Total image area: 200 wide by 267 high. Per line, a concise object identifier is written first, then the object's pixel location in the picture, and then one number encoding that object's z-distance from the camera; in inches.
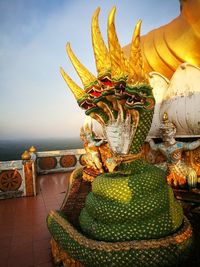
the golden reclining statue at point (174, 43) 129.1
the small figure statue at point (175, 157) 112.2
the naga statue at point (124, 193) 70.6
